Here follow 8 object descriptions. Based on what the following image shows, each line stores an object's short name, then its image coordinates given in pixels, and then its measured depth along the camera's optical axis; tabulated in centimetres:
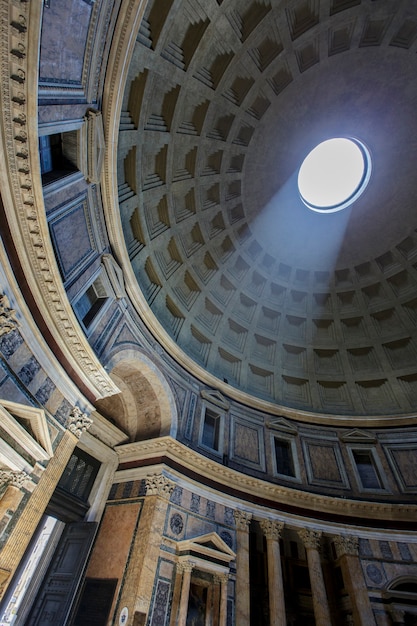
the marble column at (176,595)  907
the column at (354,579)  1119
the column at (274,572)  1072
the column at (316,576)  1110
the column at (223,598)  973
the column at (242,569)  1026
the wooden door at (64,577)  967
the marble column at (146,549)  888
